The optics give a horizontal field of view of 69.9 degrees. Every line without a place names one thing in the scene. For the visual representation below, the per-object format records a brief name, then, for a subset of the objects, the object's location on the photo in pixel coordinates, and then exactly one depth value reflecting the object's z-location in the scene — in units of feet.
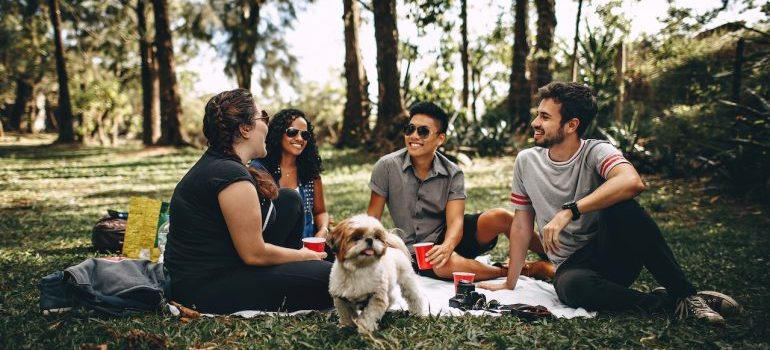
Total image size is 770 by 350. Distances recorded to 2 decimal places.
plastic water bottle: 17.01
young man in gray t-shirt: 11.59
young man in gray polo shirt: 15.20
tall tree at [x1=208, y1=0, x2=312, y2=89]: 83.46
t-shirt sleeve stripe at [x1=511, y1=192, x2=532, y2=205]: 13.91
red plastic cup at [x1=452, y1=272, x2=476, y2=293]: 13.44
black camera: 12.91
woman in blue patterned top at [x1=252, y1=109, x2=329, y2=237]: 16.40
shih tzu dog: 10.18
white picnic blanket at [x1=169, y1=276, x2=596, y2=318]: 12.32
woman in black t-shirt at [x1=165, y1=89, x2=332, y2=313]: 10.63
